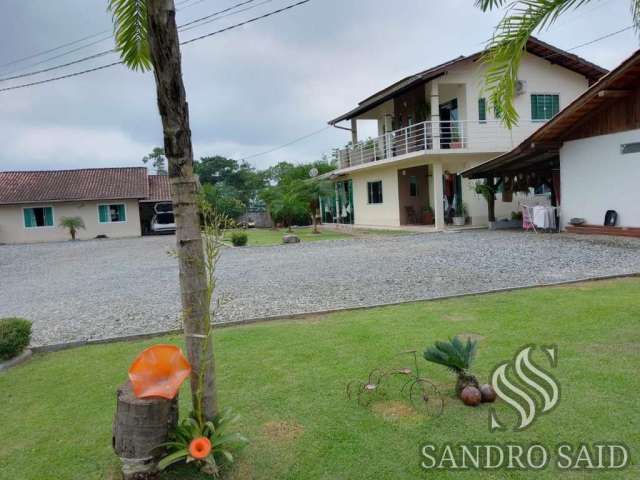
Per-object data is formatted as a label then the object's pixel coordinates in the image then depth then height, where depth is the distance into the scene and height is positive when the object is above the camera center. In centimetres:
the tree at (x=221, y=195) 3016 +116
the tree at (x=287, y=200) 2377 +39
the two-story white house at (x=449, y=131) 1844 +264
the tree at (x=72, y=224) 3031 -23
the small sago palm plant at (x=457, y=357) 345 -112
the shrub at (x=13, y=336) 519 -121
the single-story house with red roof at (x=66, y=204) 3091 +101
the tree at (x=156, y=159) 5641 +657
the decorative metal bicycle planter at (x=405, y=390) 349 -145
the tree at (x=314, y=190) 2362 +77
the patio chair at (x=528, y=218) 1567 -81
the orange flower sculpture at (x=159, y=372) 263 -84
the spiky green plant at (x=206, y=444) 264 -130
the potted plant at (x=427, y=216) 2122 -75
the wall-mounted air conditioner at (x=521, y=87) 1917 +415
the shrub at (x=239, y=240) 1841 -111
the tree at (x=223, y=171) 4859 +401
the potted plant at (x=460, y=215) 2005 -75
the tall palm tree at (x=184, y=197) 267 +10
